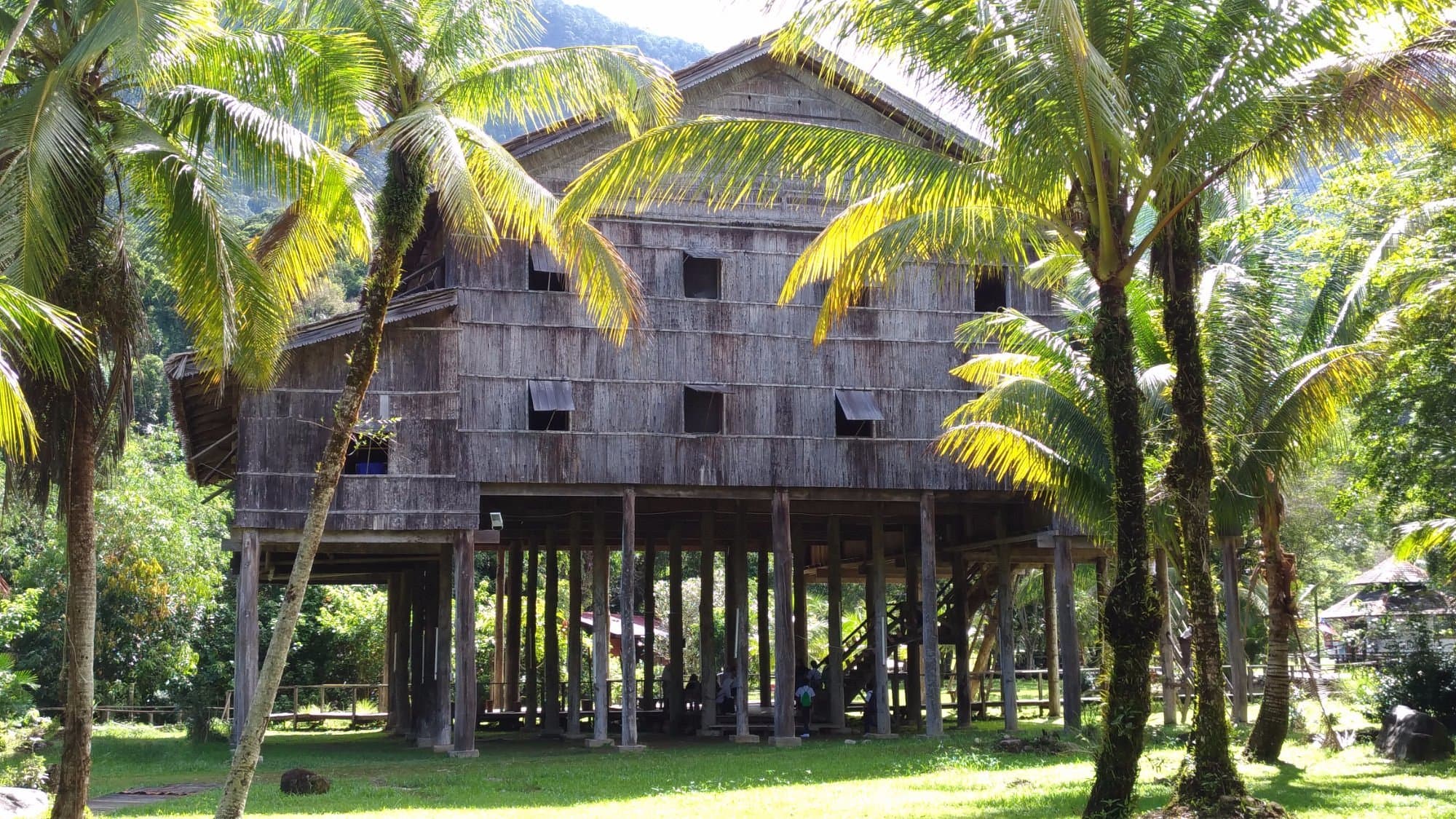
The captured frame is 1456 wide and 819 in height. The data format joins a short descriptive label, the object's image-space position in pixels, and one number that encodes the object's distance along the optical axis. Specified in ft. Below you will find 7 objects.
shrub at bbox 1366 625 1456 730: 72.43
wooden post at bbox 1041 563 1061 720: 101.14
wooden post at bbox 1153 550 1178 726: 74.18
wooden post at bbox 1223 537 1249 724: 71.72
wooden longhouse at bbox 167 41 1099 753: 71.51
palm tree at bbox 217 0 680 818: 41.70
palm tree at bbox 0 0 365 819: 37.83
